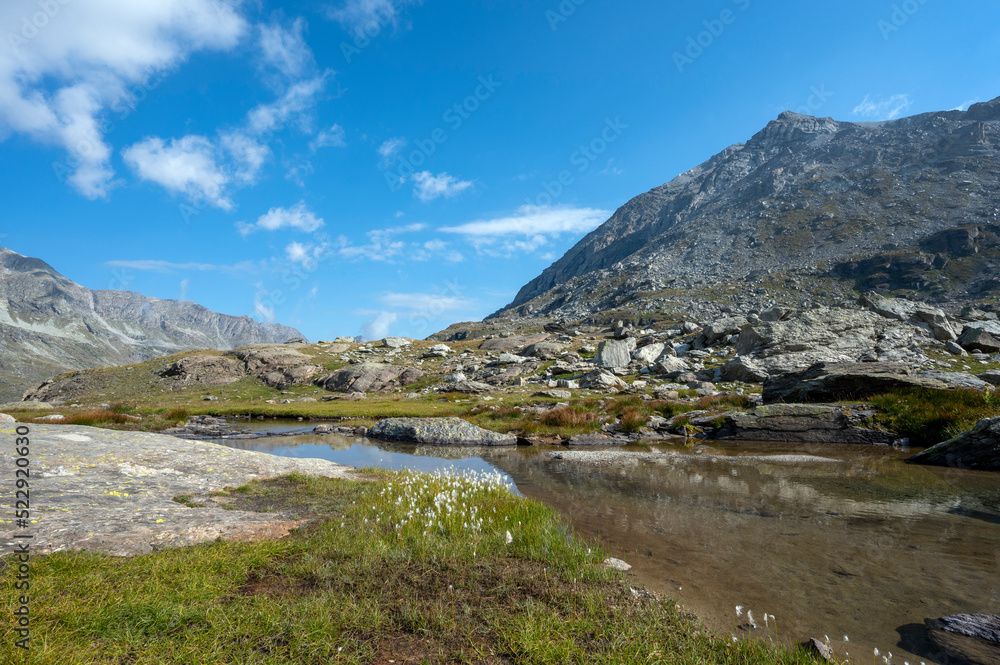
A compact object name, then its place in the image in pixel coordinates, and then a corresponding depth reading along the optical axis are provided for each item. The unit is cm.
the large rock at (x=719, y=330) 5212
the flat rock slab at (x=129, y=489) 616
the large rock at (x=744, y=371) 3517
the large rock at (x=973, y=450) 1410
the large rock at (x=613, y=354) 5012
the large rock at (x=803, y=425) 2111
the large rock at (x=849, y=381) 2297
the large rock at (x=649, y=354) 5158
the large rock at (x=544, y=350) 6116
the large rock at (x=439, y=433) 2580
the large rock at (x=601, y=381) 4044
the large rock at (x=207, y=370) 5556
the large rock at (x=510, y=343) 7600
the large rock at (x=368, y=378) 5269
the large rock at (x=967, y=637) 466
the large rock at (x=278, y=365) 5566
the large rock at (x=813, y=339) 3662
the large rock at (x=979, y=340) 3797
